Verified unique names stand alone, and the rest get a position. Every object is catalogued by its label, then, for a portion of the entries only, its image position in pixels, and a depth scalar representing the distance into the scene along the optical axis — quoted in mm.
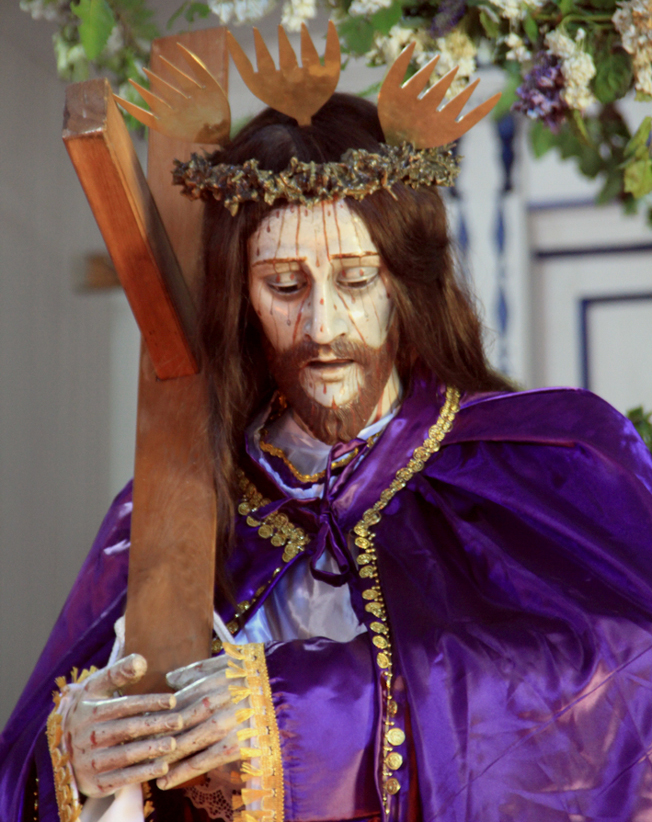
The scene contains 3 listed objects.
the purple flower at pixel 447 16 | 4160
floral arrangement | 4123
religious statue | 3749
